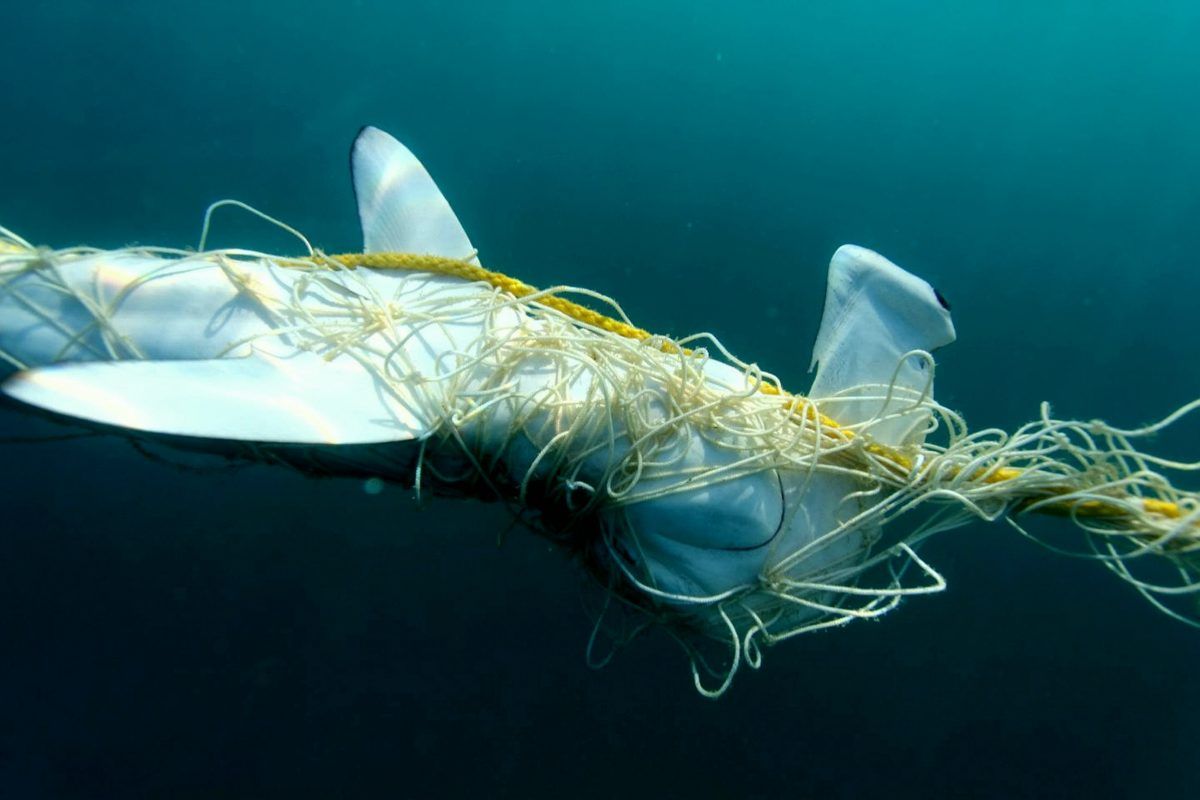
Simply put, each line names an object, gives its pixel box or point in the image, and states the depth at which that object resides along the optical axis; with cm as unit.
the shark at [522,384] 141
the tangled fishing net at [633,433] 138
